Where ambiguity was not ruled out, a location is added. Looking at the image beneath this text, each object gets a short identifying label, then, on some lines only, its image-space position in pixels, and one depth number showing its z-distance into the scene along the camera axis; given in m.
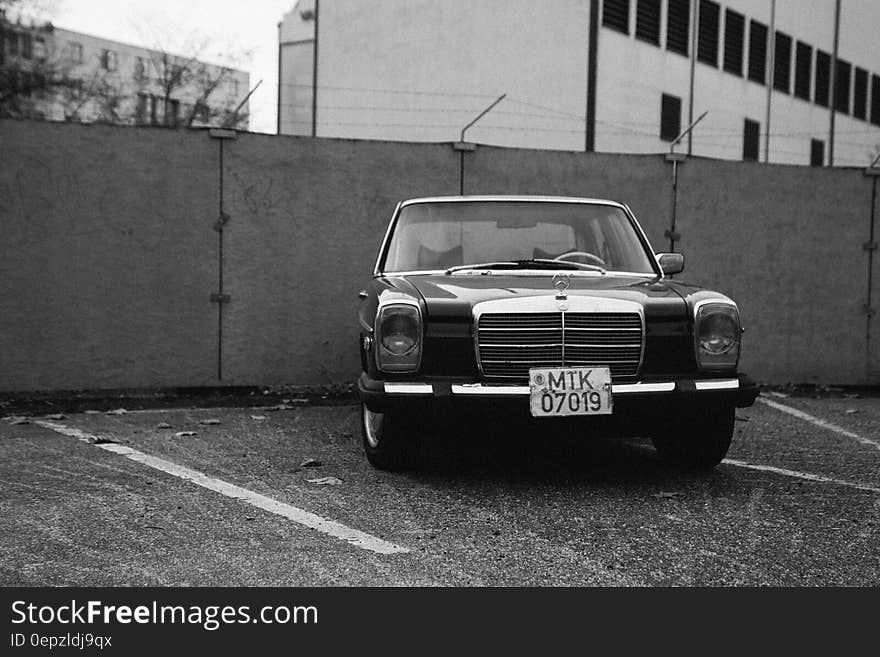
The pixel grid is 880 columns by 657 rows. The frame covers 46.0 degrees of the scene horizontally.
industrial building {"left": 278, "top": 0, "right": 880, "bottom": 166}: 21.02
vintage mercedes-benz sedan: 4.69
